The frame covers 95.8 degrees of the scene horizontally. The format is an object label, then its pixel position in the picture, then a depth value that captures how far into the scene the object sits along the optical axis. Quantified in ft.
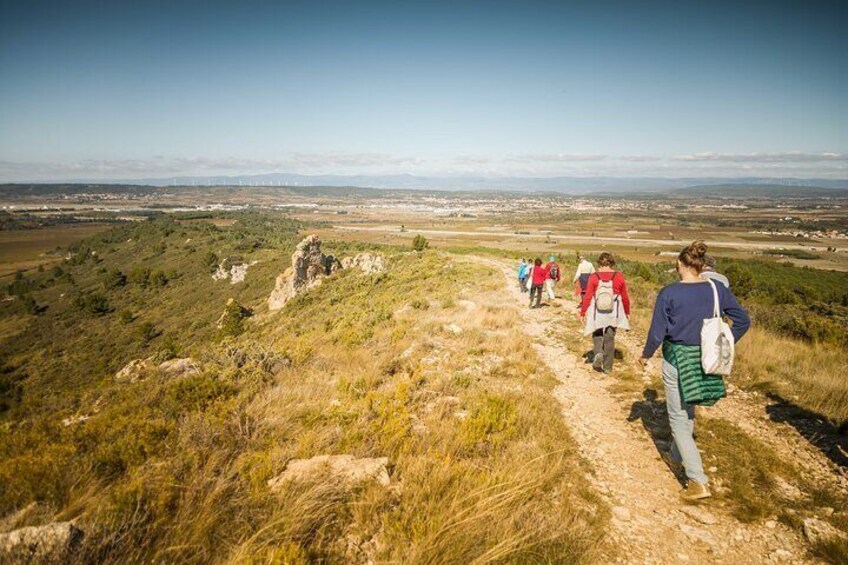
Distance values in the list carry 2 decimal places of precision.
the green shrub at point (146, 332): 145.89
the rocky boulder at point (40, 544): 7.91
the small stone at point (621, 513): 12.61
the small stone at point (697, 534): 11.68
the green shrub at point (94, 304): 193.77
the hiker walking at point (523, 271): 59.36
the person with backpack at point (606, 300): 24.84
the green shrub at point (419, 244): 192.09
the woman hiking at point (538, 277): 48.55
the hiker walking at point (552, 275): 52.21
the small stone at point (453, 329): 35.21
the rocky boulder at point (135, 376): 30.13
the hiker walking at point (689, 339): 13.39
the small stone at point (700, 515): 12.48
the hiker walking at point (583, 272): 36.33
